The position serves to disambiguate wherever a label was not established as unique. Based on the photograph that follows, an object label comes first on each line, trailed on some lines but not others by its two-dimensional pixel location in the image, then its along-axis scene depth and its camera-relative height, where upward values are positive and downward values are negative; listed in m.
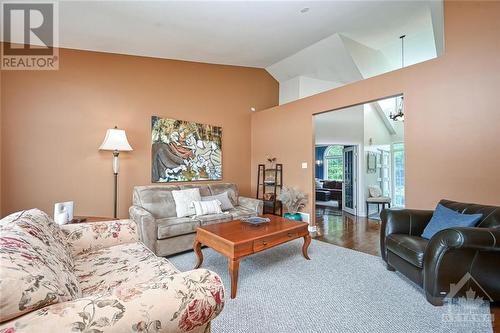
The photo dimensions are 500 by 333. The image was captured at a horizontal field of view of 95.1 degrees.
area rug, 1.69 -1.17
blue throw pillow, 2.05 -0.50
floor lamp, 3.09 +0.31
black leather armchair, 1.76 -0.77
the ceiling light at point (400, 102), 4.26 +1.81
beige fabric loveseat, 2.82 -0.73
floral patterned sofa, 0.70 -0.48
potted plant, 4.14 -0.63
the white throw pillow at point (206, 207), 3.35 -0.61
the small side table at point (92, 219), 2.61 -0.62
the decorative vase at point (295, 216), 4.19 -0.91
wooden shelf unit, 4.50 -0.43
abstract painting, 3.84 +0.28
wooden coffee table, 2.11 -0.73
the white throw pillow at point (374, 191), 5.87 -0.64
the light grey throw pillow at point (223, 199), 3.75 -0.55
